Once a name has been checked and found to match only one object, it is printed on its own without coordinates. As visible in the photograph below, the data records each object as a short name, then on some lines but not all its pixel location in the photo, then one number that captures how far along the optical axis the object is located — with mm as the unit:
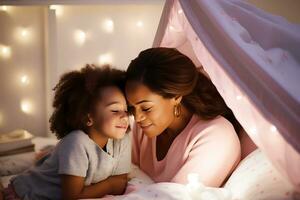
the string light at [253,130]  1244
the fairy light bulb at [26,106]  2811
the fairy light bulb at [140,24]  2951
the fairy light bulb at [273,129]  1134
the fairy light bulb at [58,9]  2736
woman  1572
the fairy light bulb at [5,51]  2688
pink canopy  1142
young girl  1468
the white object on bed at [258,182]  1284
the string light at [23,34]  2711
